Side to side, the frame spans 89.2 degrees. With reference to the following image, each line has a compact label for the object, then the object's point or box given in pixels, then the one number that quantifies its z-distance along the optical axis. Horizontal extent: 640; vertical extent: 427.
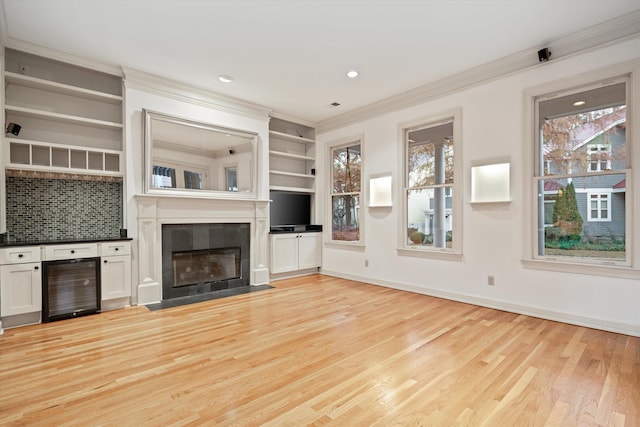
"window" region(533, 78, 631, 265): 3.23
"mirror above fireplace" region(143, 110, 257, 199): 4.32
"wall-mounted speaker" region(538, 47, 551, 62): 3.49
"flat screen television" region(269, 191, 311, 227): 5.86
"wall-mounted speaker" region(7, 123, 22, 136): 3.54
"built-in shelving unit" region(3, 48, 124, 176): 3.61
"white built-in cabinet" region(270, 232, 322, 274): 5.65
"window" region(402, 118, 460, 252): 4.52
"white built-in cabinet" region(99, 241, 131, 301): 3.81
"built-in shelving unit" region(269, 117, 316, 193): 6.05
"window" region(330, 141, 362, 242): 5.83
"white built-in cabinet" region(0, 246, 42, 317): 3.20
